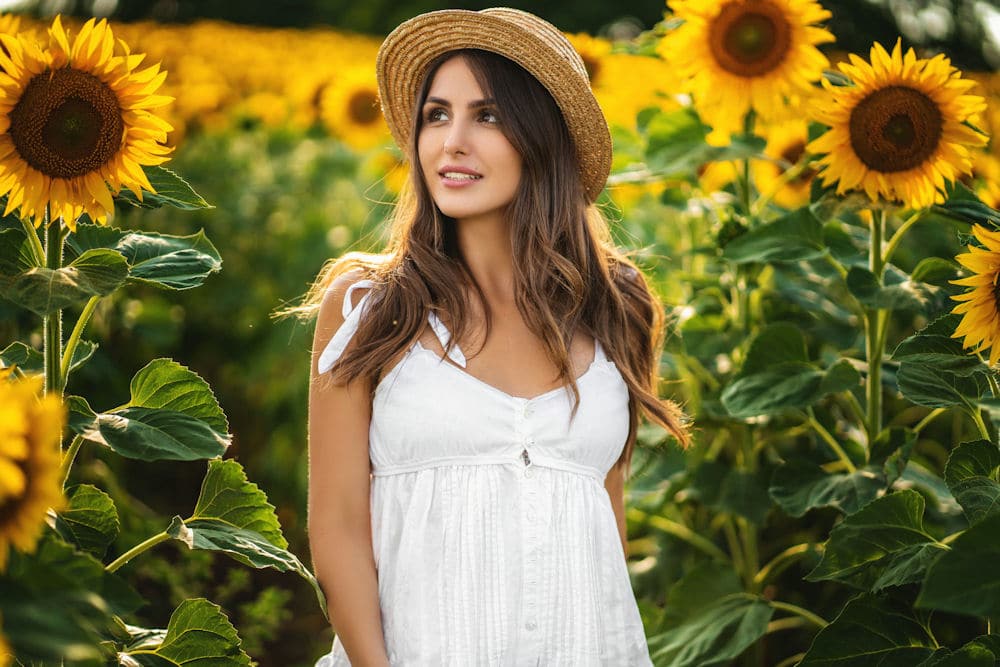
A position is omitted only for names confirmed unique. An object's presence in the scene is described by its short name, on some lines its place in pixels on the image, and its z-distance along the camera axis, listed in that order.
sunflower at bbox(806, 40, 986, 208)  2.25
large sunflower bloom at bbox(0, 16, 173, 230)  1.58
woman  2.04
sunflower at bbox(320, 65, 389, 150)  5.49
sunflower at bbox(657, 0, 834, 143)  2.63
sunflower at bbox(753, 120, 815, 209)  3.25
